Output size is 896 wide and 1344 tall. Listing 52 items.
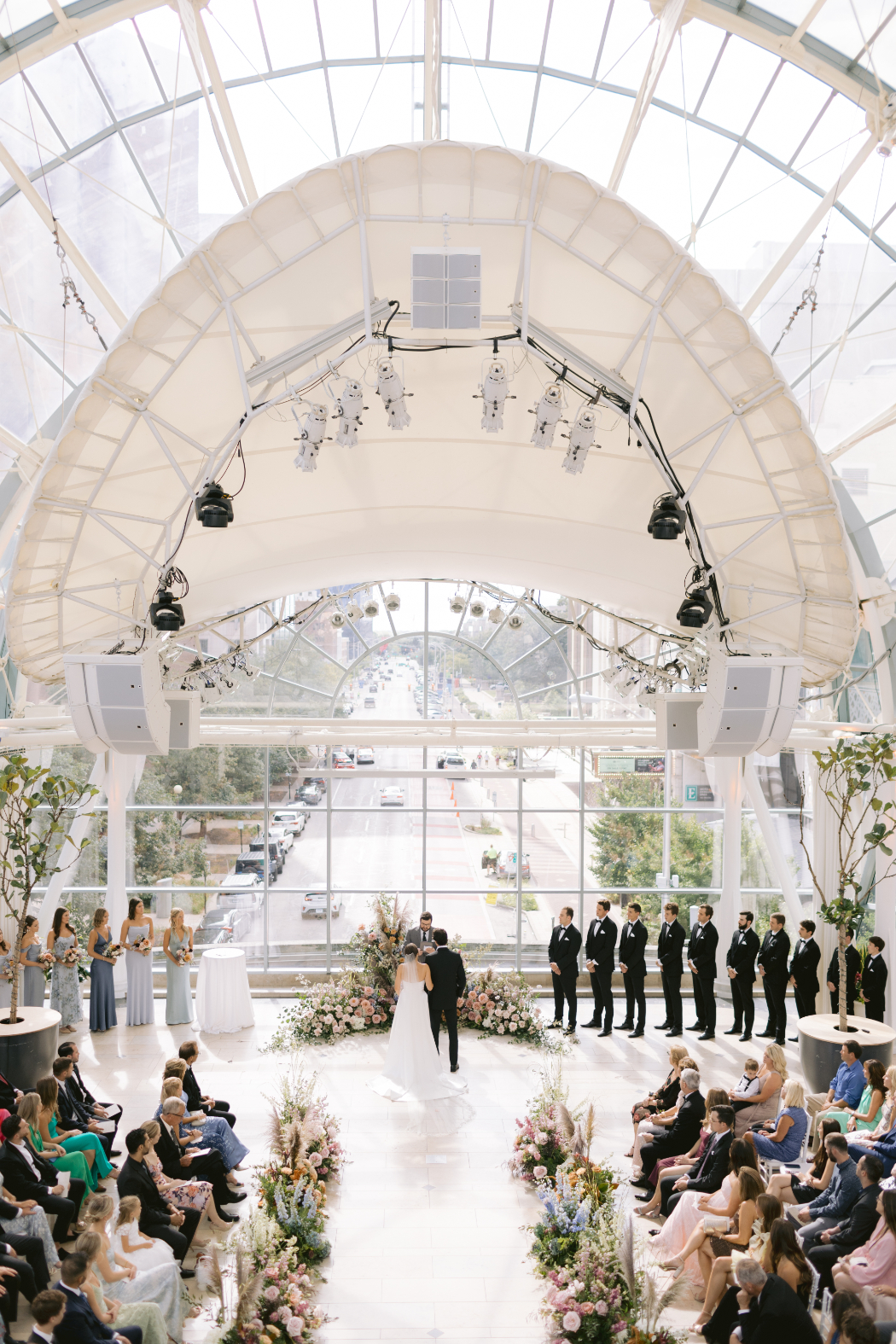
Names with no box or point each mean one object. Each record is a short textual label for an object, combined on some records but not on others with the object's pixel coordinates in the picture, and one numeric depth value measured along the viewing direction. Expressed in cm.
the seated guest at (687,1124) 823
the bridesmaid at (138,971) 1288
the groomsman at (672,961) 1253
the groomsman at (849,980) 1176
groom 1114
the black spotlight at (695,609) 856
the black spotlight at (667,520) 786
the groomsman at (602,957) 1257
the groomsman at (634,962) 1253
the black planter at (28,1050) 985
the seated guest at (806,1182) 720
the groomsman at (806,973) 1196
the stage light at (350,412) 754
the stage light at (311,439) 771
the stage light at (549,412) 762
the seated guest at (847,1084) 863
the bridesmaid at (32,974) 1163
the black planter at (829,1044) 1001
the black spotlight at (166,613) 860
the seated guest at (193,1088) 869
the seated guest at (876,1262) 611
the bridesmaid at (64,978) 1244
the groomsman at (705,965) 1234
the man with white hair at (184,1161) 779
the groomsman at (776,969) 1223
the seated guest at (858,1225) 655
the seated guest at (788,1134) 793
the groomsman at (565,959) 1245
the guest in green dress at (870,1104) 809
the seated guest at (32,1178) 714
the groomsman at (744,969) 1229
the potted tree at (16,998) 986
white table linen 1268
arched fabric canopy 709
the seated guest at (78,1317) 541
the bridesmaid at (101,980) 1245
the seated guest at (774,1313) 553
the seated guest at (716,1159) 743
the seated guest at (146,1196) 696
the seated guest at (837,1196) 682
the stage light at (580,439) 779
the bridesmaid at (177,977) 1302
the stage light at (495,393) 731
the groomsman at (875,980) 1148
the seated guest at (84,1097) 885
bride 1068
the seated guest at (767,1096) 850
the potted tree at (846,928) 1013
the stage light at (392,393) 739
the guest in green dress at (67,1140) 785
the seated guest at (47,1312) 520
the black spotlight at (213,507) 771
